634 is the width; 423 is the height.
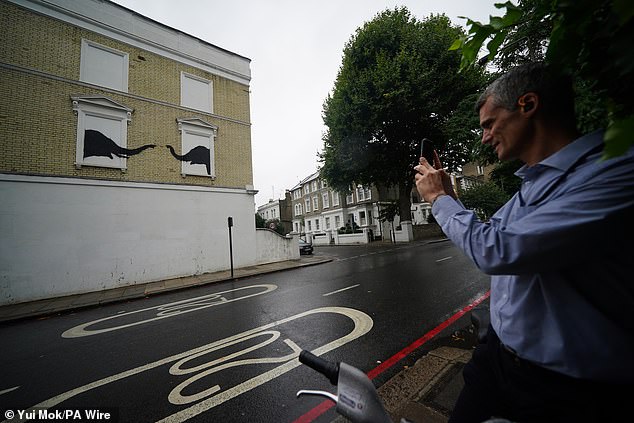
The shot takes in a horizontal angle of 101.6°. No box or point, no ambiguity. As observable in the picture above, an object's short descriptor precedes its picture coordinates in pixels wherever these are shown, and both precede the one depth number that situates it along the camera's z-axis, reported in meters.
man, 0.82
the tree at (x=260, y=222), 35.82
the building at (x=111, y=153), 9.29
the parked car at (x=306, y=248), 21.82
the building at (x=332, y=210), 34.22
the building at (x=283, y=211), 47.97
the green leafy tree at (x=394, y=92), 16.16
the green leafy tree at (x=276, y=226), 38.61
